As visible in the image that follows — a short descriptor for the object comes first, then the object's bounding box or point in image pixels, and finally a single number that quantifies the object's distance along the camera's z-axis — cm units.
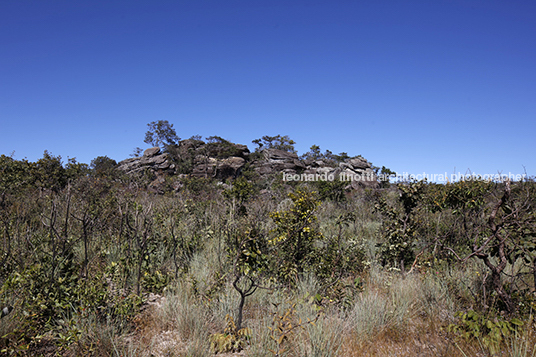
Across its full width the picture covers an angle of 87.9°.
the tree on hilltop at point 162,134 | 5794
